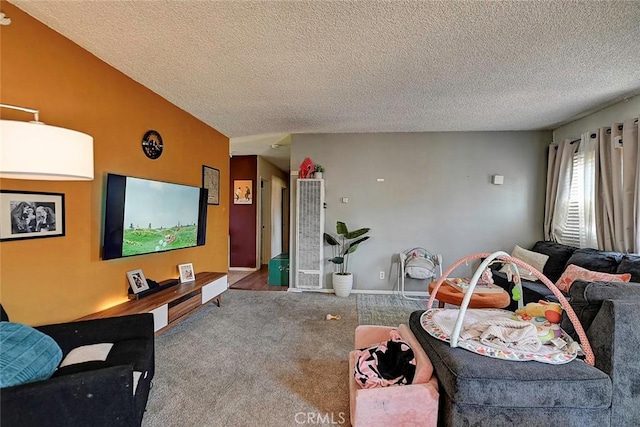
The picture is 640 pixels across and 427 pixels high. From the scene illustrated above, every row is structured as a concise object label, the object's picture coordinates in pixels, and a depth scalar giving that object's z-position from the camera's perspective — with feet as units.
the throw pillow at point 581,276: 7.92
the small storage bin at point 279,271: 15.61
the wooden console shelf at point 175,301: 7.60
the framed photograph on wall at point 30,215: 5.39
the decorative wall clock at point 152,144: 9.10
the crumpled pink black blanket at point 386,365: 5.05
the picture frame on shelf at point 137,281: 8.30
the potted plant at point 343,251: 13.56
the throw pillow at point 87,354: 4.79
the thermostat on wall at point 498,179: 13.67
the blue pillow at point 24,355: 3.72
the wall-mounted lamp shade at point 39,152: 4.30
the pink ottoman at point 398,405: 4.57
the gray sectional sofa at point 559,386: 4.13
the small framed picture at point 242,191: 19.58
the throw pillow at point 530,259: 10.91
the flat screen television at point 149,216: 7.58
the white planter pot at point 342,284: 13.50
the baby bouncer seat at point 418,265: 13.29
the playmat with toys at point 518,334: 4.52
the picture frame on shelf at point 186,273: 10.60
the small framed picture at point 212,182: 12.57
